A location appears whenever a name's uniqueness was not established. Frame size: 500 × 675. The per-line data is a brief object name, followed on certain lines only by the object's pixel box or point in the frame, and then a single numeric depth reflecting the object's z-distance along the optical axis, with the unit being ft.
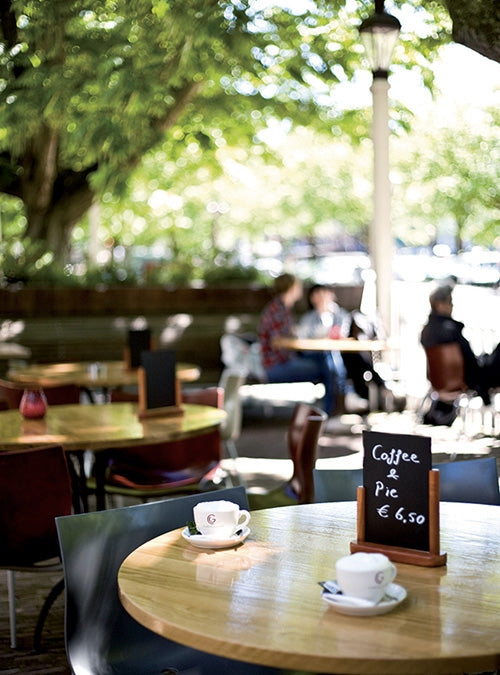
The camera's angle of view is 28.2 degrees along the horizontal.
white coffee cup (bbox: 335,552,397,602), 6.81
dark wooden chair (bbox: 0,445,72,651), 12.44
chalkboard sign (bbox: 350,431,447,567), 7.85
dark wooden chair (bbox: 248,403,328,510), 14.48
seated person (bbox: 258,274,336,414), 29.19
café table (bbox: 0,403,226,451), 14.15
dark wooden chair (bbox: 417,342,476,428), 25.84
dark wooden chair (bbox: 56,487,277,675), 9.12
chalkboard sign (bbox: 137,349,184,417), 16.24
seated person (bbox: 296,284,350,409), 30.27
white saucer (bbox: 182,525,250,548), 8.40
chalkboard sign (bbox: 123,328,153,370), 23.89
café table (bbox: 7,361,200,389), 22.29
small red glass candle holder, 16.11
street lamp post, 25.43
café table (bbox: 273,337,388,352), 27.32
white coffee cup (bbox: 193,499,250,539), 8.56
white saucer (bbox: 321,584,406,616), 6.69
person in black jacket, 26.37
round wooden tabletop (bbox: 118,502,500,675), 6.12
